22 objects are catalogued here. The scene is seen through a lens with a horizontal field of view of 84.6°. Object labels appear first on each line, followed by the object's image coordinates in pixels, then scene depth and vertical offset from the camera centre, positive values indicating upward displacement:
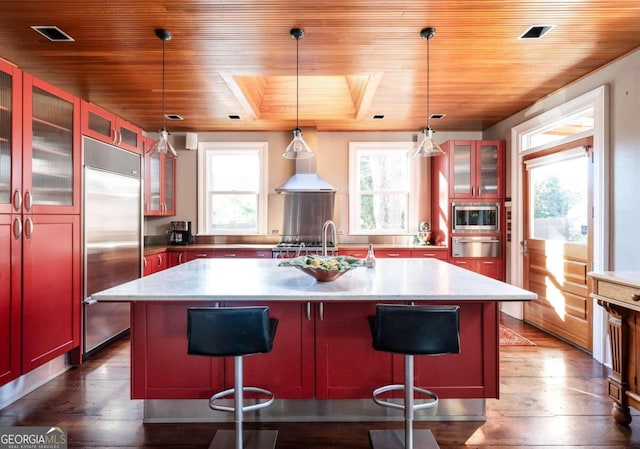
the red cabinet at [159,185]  4.71 +0.58
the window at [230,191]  5.38 +0.53
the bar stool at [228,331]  1.67 -0.51
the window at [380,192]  5.34 +0.52
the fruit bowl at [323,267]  2.01 -0.24
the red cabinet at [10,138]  2.32 +0.59
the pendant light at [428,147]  2.64 +0.61
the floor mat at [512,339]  3.58 -1.19
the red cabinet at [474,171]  4.73 +0.75
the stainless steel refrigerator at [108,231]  3.12 -0.06
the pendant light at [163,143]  2.51 +0.62
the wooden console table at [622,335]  2.07 -0.66
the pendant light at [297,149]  2.65 +0.59
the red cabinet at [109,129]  3.11 +0.94
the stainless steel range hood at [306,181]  4.59 +0.61
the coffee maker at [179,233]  5.22 -0.11
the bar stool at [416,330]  1.66 -0.50
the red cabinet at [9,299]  2.31 -0.50
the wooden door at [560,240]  3.40 -0.14
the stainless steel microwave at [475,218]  4.74 +0.11
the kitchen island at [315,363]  2.14 -0.85
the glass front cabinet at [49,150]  2.50 +0.58
